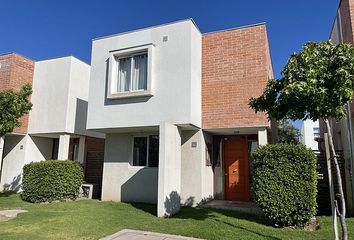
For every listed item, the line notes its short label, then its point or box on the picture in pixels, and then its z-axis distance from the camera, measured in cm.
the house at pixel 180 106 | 1130
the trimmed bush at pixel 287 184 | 784
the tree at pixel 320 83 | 561
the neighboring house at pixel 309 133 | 4914
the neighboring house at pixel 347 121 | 964
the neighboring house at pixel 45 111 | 1565
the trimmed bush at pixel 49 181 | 1282
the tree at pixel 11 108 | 1182
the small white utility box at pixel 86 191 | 1435
